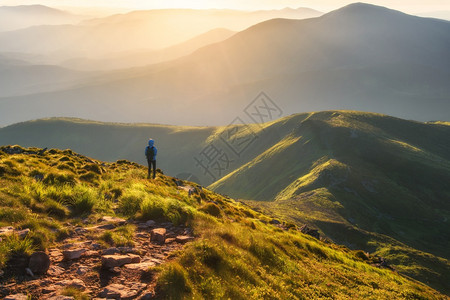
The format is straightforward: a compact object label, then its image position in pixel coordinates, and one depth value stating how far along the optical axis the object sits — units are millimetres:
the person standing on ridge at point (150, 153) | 27772
